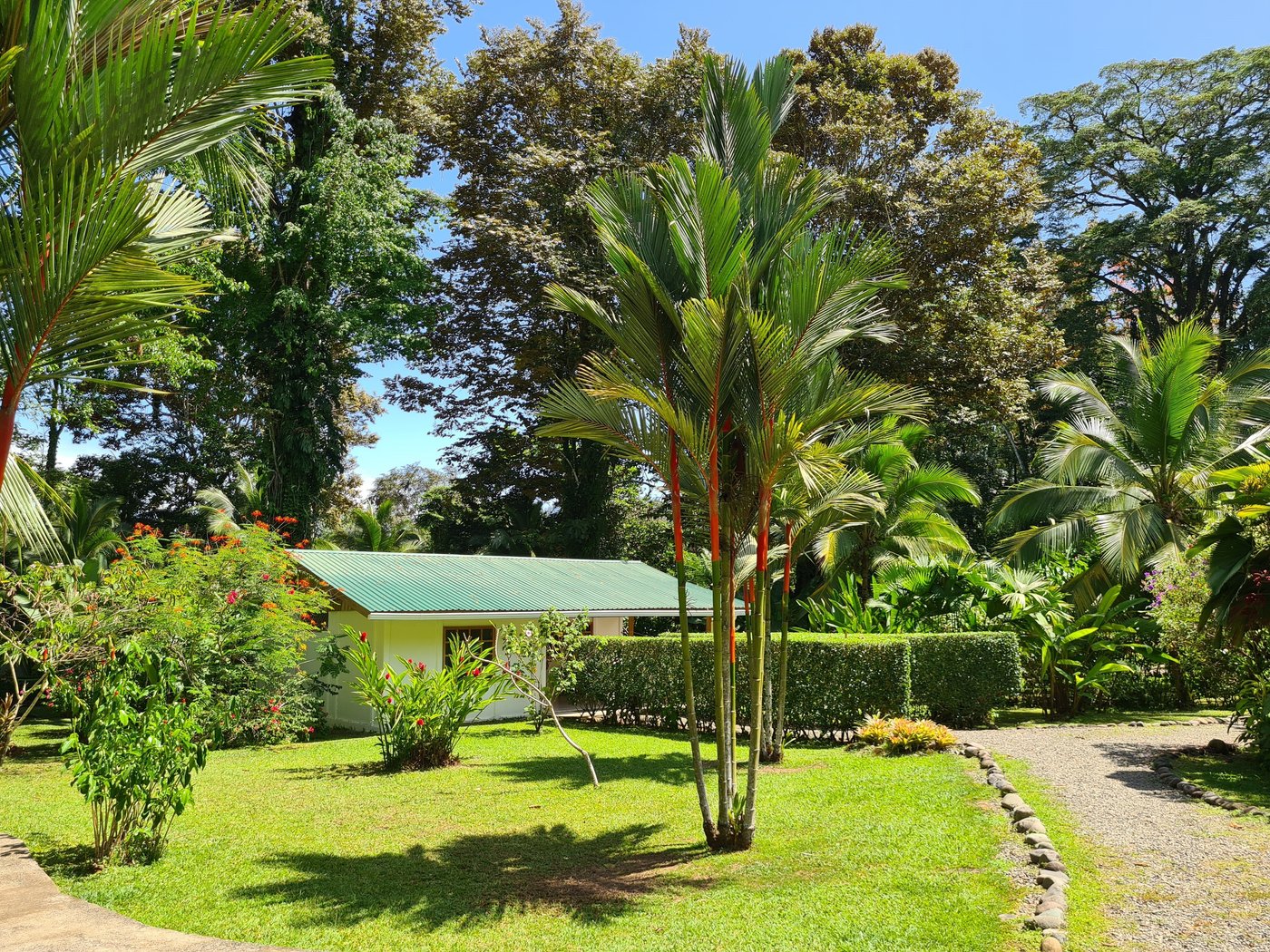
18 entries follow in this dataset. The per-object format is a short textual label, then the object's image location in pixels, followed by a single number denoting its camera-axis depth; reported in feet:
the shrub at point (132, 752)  21.25
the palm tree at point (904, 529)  60.34
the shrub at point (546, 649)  44.60
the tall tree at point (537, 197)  82.12
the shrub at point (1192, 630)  37.35
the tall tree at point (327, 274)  75.31
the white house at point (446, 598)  54.03
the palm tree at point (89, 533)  61.21
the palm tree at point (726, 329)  23.04
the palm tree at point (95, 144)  10.46
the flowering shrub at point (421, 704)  38.37
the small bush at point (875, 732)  41.83
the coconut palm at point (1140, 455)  54.29
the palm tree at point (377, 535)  93.91
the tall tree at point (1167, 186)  101.19
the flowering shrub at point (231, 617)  42.47
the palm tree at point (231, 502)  75.42
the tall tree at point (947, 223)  76.64
